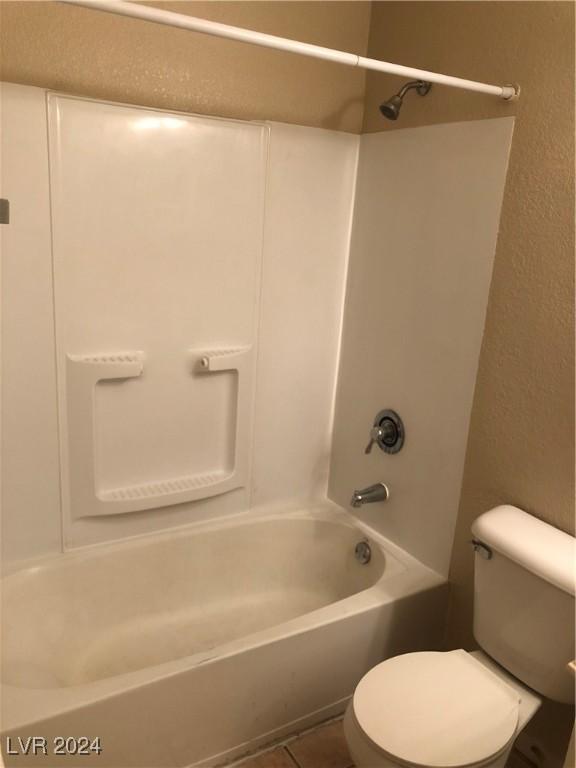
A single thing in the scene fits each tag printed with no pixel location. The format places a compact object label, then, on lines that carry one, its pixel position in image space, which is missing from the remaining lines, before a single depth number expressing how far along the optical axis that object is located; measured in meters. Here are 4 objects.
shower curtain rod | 1.04
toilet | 1.35
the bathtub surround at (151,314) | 1.70
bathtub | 1.49
